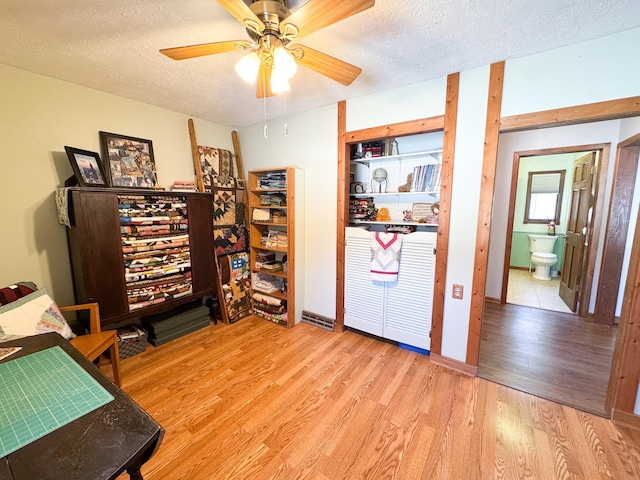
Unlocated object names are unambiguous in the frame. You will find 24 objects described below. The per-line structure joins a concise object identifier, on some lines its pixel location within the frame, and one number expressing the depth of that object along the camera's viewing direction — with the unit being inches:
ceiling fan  41.4
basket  91.9
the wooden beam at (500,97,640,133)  61.6
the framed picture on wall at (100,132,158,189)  95.3
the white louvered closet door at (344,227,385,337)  102.9
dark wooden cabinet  79.3
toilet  179.9
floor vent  115.5
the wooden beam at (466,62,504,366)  75.1
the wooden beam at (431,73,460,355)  81.5
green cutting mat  28.5
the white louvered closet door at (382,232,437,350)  91.1
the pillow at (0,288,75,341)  59.1
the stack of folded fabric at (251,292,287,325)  121.0
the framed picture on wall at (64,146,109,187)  84.4
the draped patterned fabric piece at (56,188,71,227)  78.3
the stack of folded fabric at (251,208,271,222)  127.0
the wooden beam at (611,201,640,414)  63.1
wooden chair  67.9
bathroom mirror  193.5
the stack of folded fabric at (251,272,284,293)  128.7
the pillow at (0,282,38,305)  63.4
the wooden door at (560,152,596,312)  126.1
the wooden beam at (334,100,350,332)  103.1
